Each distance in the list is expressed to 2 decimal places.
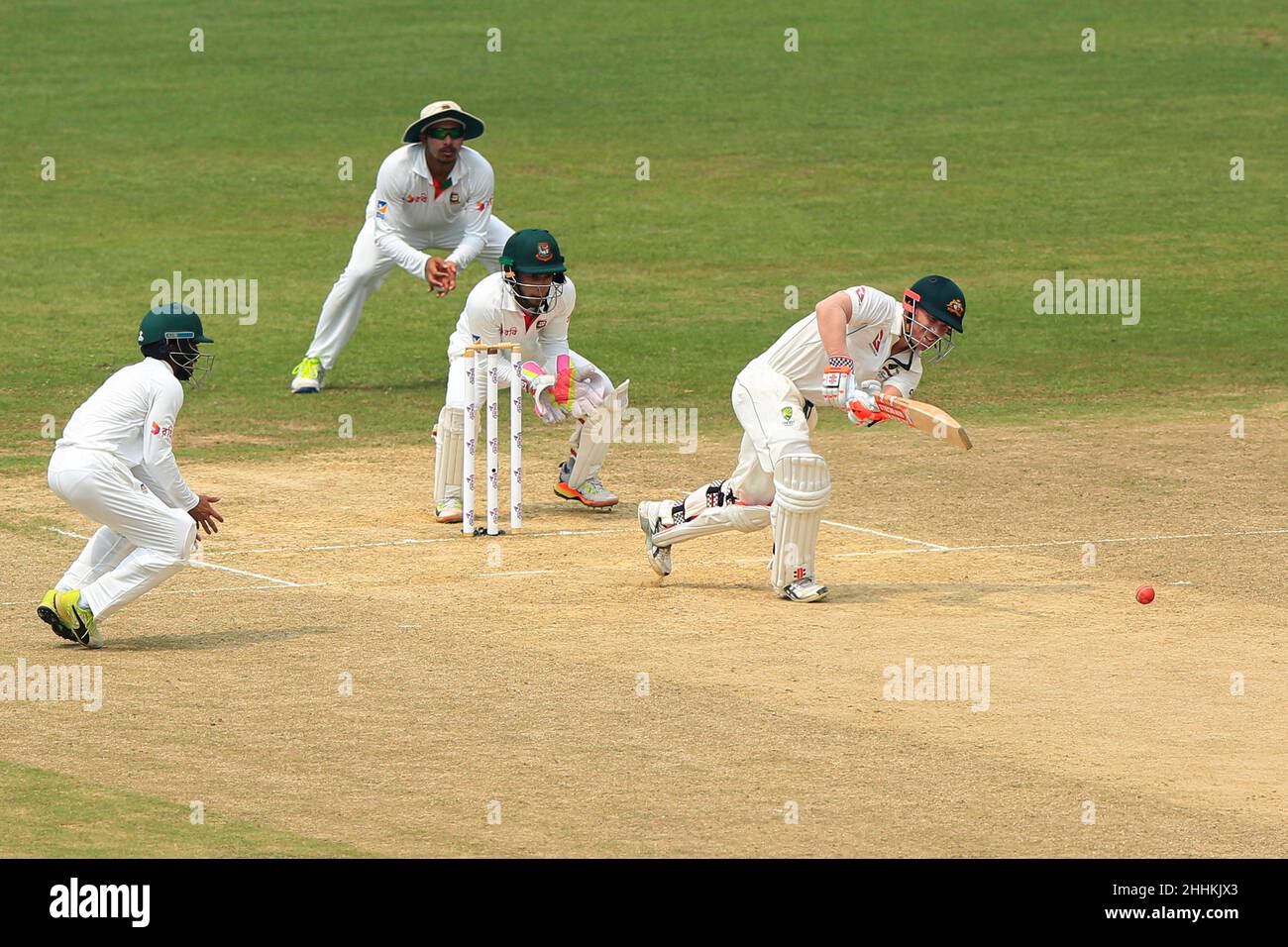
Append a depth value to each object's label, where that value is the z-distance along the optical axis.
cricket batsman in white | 10.93
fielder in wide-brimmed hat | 16.92
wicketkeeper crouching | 12.98
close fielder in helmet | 9.84
